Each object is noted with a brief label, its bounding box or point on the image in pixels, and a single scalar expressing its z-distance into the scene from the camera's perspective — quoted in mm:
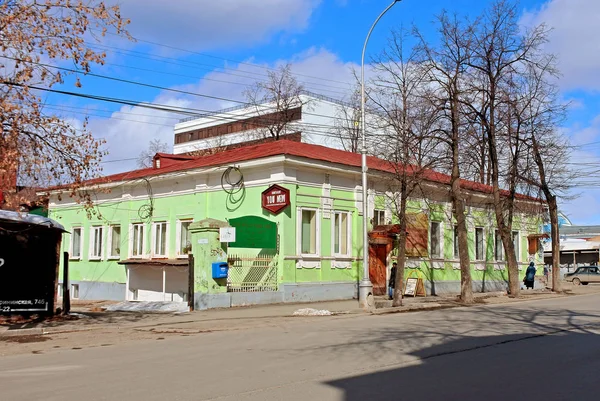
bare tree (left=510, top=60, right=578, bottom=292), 27125
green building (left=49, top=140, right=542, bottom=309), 22484
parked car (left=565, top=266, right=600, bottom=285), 46438
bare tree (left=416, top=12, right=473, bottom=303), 23172
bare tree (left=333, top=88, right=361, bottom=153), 47438
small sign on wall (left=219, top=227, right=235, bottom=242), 21000
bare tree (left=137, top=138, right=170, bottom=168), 58594
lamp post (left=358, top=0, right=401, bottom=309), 20156
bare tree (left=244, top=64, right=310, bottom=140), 49031
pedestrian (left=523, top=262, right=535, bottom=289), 33500
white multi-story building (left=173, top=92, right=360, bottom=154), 50844
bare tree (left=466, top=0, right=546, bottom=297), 25078
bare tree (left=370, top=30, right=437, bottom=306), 21859
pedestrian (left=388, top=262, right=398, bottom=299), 24516
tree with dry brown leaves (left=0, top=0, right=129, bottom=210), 13602
